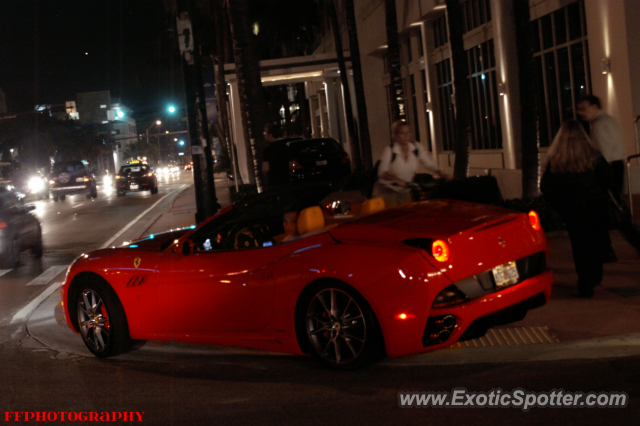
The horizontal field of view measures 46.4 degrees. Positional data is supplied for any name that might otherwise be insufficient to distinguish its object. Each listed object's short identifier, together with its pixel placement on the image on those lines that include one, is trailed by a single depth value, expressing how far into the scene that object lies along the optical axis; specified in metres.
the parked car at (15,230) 13.41
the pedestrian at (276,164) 10.17
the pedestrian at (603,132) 7.60
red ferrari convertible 5.01
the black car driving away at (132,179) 36.81
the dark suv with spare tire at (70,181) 35.62
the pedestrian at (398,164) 8.04
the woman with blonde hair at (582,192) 6.93
